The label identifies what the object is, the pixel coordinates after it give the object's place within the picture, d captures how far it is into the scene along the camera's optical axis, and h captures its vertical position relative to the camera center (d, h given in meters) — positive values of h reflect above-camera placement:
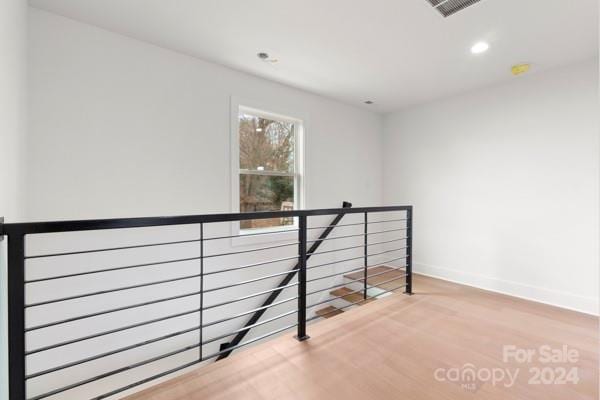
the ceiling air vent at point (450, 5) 1.85 +1.32
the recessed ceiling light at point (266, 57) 2.55 +1.33
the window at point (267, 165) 3.05 +0.41
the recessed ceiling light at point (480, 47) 2.34 +1.31
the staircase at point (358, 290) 3.38 -1.13
